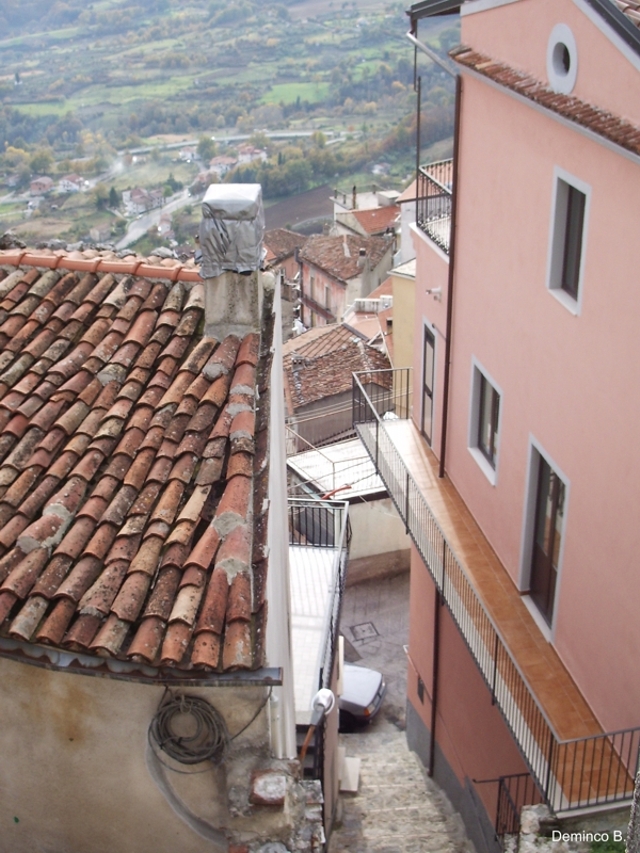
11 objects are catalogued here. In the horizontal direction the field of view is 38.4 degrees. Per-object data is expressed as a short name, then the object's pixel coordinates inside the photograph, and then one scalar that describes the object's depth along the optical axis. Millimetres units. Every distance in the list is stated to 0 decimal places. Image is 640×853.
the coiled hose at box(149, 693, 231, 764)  5422
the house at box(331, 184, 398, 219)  61969
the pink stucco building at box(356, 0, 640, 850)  7688
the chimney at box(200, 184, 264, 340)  6715
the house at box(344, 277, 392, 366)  33938
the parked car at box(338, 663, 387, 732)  17797
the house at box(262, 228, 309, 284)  62172
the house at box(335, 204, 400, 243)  57031
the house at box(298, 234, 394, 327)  51188
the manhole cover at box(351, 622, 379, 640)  20830
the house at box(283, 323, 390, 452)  30516
